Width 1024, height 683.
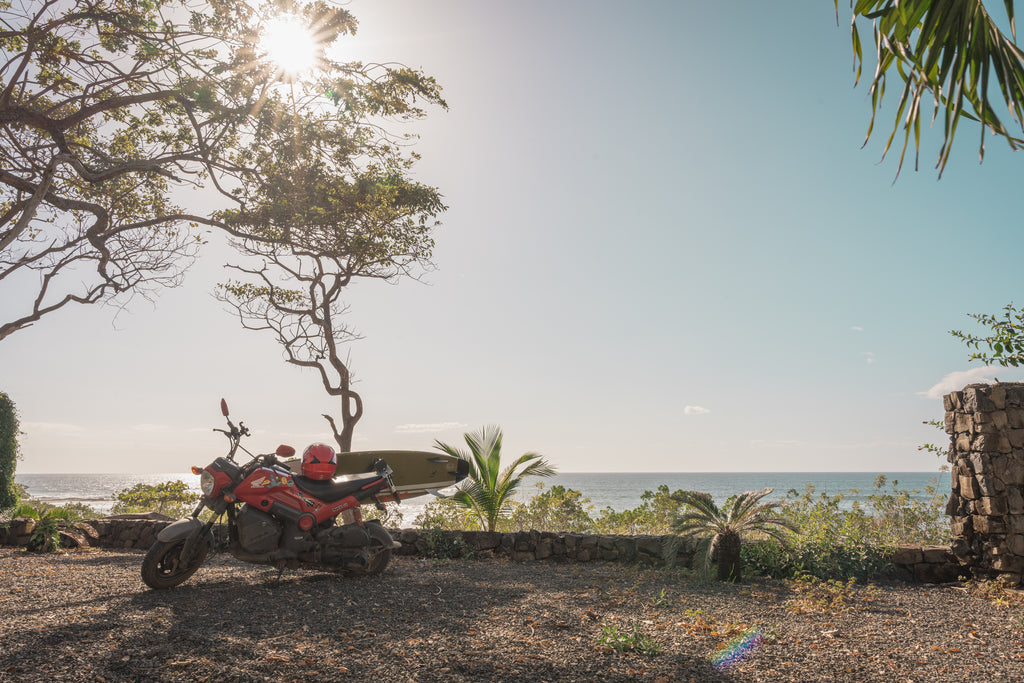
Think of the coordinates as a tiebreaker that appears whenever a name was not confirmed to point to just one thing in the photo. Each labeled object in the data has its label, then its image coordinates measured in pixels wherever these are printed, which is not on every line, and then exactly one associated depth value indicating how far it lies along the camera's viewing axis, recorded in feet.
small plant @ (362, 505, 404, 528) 32.81
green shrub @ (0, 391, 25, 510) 35.25
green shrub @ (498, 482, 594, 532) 33.76
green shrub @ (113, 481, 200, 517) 39.37
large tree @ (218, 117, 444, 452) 30.81
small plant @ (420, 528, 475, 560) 26.68
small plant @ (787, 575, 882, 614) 17.37
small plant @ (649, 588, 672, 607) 17.07
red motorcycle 17.57
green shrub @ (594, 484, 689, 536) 32.99
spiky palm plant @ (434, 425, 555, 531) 29.07
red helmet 19.40
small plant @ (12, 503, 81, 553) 26.81
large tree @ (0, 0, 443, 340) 25.91
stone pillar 20.84
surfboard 24.21
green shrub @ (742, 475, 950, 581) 22.56
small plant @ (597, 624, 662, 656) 11.97
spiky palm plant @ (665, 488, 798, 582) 21.66
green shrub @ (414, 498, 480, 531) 30.66
